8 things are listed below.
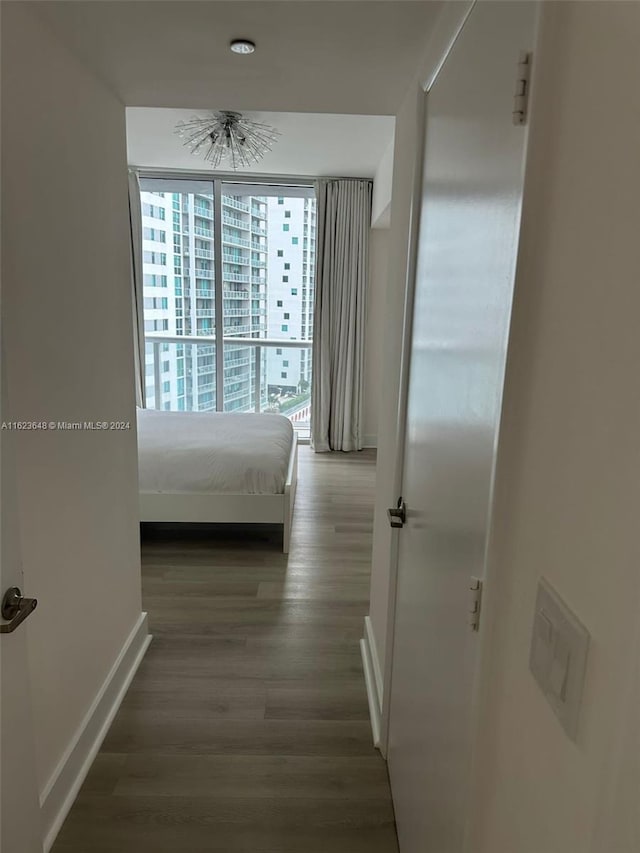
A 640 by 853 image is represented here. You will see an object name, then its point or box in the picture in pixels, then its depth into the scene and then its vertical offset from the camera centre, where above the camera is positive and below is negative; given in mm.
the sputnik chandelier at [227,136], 3811 +1307
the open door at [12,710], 1080 -781
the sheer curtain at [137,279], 5469 +349
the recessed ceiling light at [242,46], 1594 +769
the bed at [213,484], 3543 -1041
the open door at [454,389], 903 -129
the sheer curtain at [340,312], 5590 +89
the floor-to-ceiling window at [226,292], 5715 +264
